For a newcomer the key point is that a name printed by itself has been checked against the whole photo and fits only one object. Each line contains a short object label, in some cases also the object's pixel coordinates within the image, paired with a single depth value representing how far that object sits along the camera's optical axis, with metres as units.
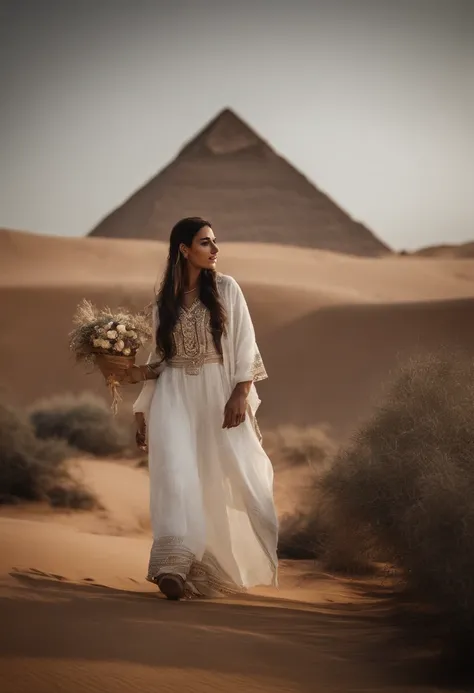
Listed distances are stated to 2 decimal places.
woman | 6.51
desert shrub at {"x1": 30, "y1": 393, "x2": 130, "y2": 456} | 14.79
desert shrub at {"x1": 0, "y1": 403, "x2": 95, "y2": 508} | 11.18
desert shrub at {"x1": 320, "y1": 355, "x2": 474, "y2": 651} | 4.97
